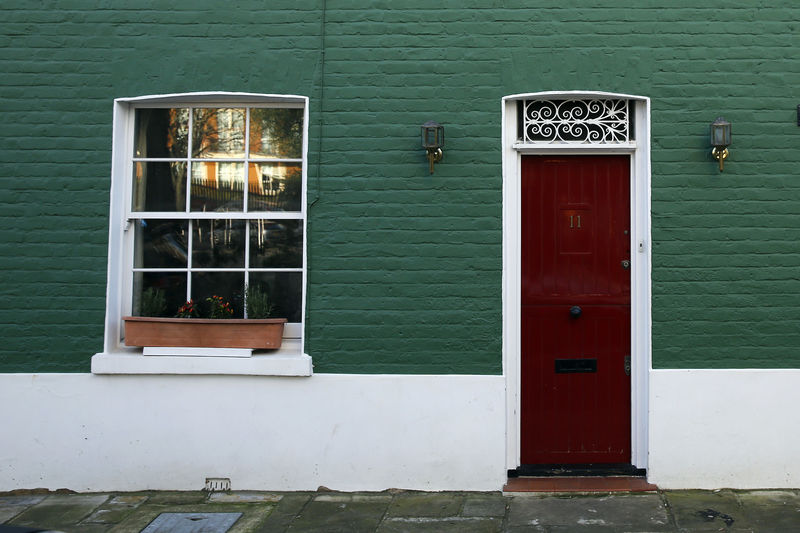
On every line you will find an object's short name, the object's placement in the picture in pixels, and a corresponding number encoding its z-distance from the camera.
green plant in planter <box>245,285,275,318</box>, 5.64
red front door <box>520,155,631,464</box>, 5.60
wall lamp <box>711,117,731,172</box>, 5.19
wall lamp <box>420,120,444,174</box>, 5.27
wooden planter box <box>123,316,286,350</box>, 5.52
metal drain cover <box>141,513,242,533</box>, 4.81
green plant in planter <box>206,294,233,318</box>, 5.67
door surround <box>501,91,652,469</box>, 5.47
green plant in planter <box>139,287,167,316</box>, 5.73
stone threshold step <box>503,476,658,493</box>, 5.33
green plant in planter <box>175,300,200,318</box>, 5.66
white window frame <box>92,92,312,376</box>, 5.44
